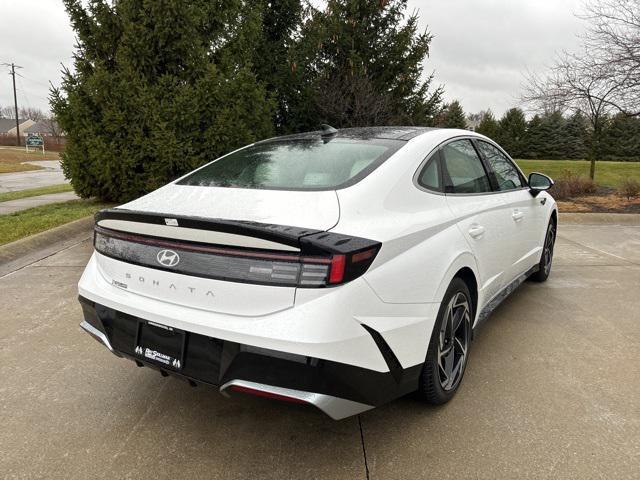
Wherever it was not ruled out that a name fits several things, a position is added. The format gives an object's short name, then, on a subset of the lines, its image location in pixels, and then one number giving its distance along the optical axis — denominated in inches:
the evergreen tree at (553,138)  1412.4
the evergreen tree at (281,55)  484.2
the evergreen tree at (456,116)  1199.1
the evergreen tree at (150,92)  310.2
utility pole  2361.0
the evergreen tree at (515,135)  1427.2
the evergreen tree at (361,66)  503.2
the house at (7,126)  3518.2
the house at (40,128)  3619.6
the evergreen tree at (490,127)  1477.4
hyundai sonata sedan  74.0
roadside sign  2033.7
